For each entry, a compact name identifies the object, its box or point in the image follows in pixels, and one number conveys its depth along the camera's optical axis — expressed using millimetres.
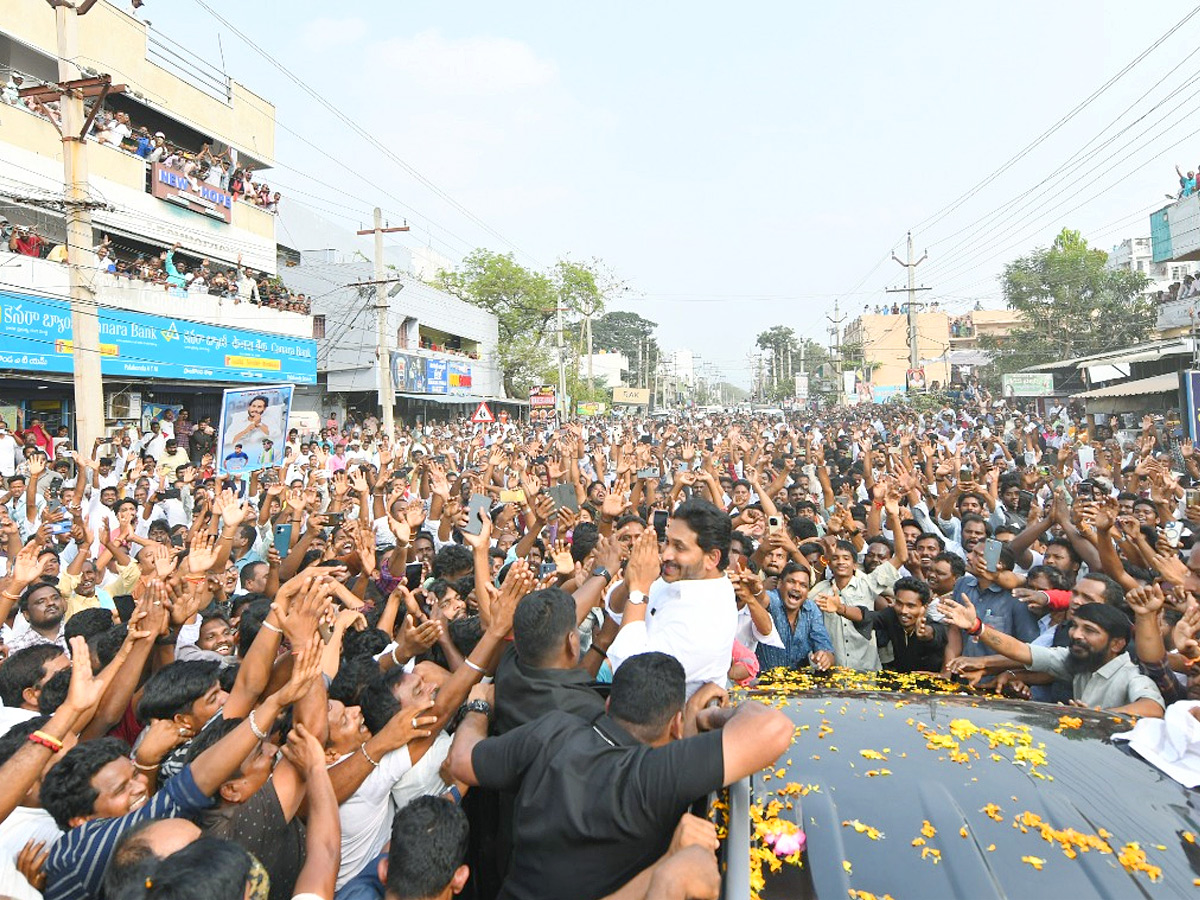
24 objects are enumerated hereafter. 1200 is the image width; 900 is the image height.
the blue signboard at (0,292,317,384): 16375
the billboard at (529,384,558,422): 31062
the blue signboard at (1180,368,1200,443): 14398
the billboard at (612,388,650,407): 74188
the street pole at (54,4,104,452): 12031
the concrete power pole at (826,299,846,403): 68325
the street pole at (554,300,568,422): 40156
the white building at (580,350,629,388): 95688
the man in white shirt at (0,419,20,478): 12102
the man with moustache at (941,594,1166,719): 3646
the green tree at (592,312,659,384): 111312
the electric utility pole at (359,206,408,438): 22797
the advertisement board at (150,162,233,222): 21250
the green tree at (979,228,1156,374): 36250
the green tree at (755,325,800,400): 106212
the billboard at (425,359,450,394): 36469
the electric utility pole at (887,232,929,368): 39150
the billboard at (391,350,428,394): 33178
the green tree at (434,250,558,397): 50031
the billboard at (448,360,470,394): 39094
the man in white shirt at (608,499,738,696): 3148
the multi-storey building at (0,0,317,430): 17016
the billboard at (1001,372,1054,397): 29938
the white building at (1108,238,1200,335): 28234
